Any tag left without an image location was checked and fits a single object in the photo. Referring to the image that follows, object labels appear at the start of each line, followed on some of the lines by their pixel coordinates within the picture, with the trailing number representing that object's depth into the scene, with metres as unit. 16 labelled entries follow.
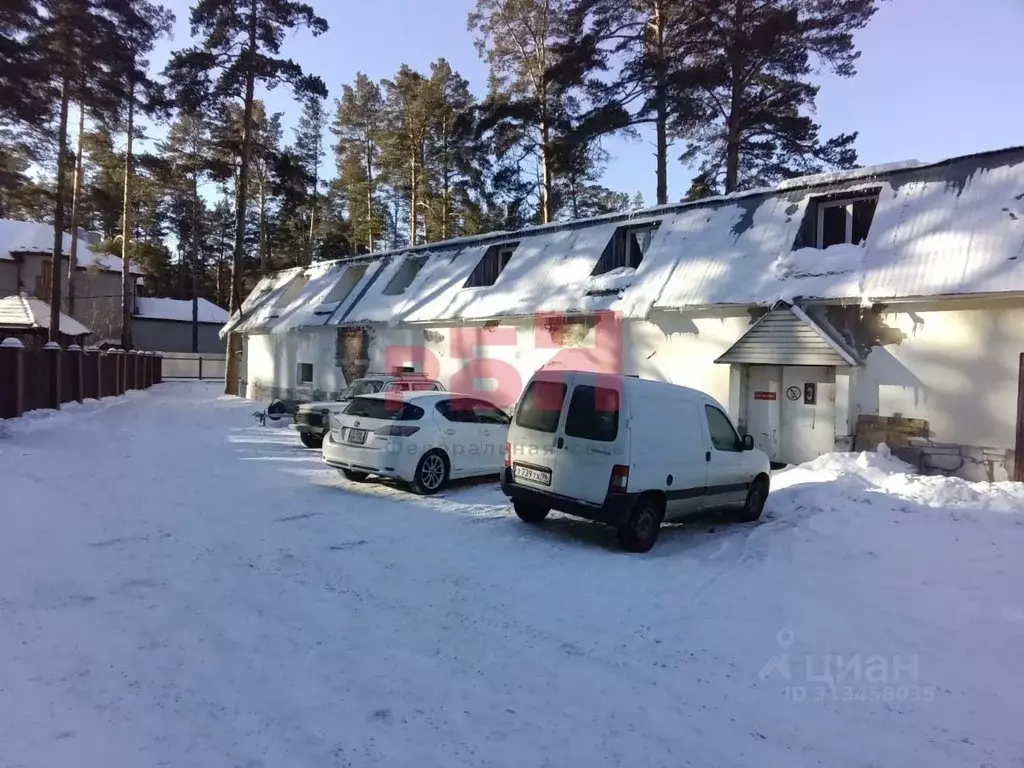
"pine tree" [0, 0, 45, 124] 18.27
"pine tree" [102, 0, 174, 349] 24.86
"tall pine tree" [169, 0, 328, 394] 25.56
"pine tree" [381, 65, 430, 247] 34.84
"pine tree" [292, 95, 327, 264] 47.78
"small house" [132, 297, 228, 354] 51.81
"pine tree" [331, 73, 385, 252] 40.88
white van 7.18
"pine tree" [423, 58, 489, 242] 33.44
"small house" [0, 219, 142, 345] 43.88
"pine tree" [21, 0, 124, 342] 21.88
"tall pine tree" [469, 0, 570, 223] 26.06
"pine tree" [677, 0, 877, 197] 20.42
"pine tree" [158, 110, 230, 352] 29.62
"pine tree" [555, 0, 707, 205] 22.22
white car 9.67
